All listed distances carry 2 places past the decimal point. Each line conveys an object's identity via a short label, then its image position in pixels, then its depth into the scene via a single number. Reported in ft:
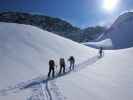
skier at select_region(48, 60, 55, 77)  29.64
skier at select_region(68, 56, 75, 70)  36.51
